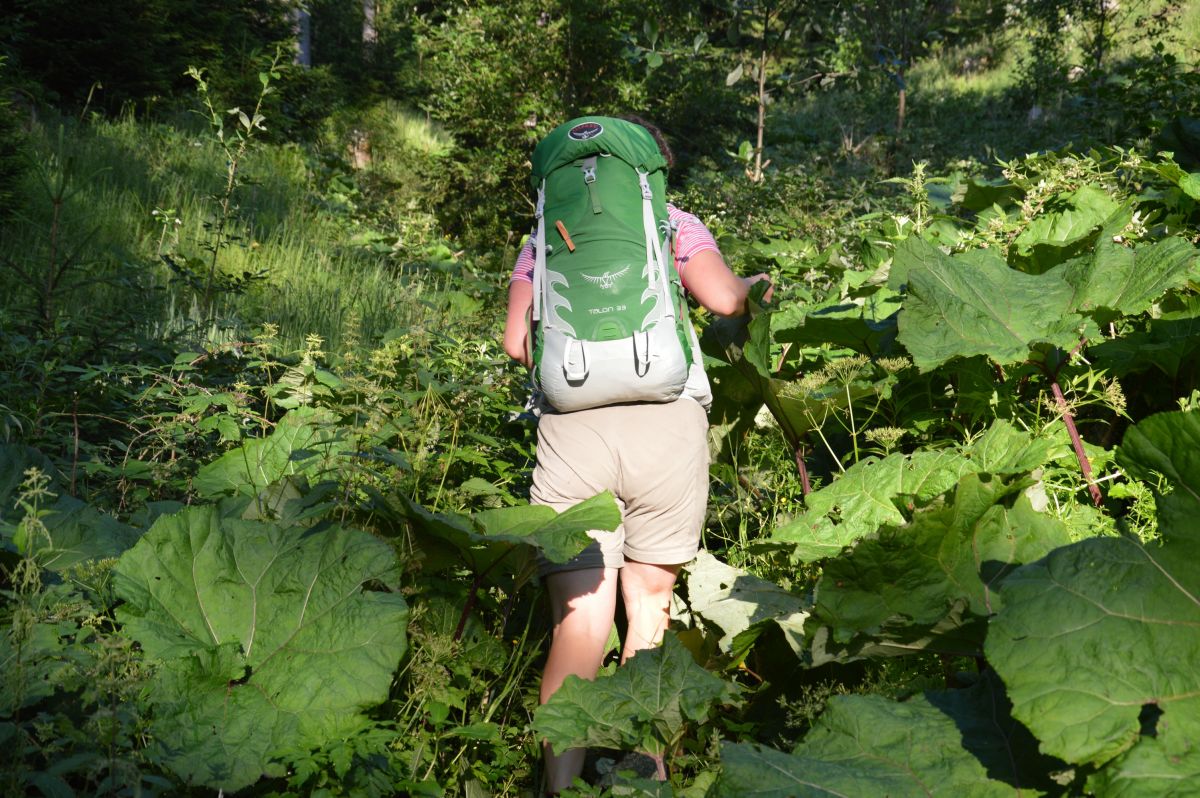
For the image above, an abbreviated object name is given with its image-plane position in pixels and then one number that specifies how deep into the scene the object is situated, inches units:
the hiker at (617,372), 109.0
